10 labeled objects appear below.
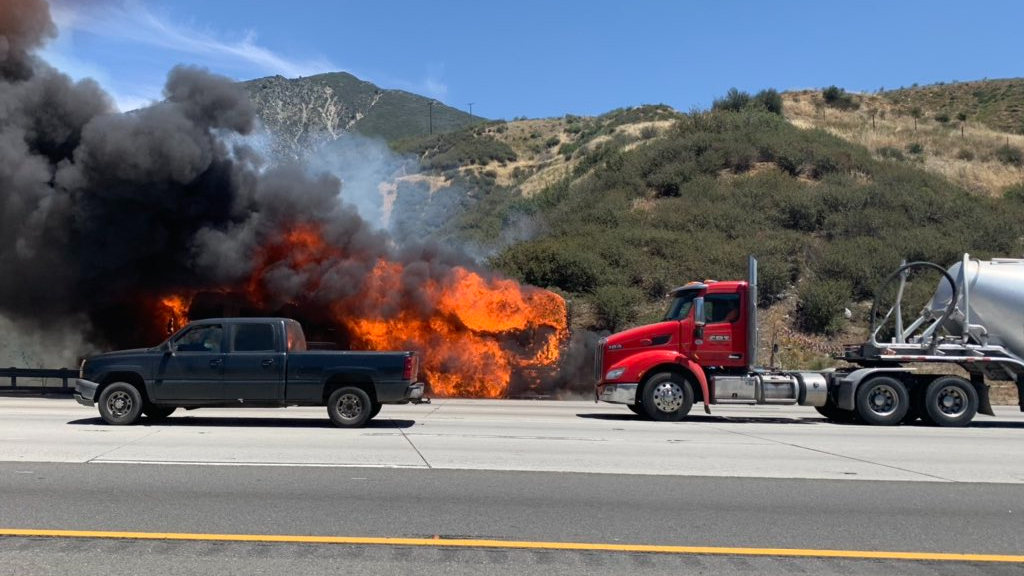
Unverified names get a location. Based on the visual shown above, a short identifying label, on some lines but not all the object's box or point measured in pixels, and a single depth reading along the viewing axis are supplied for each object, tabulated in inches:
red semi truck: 645.9
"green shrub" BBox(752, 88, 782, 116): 2482.8
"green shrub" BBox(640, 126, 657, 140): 2420.9
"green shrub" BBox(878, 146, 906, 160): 2117.4
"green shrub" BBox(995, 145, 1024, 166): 2128.4
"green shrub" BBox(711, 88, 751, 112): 2474.7
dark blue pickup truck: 551.2
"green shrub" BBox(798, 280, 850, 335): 1235.9
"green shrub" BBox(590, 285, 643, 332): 1210.6
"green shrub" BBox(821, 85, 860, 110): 2694.4
